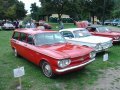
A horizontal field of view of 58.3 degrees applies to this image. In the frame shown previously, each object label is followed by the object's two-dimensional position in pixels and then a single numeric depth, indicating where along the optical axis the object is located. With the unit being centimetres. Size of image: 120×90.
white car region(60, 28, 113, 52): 529
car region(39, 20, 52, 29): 1711
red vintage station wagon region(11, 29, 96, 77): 341
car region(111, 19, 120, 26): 2413
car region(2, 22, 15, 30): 1656
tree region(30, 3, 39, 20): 4119
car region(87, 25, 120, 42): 695
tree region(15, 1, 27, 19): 3173
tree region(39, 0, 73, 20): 2475
